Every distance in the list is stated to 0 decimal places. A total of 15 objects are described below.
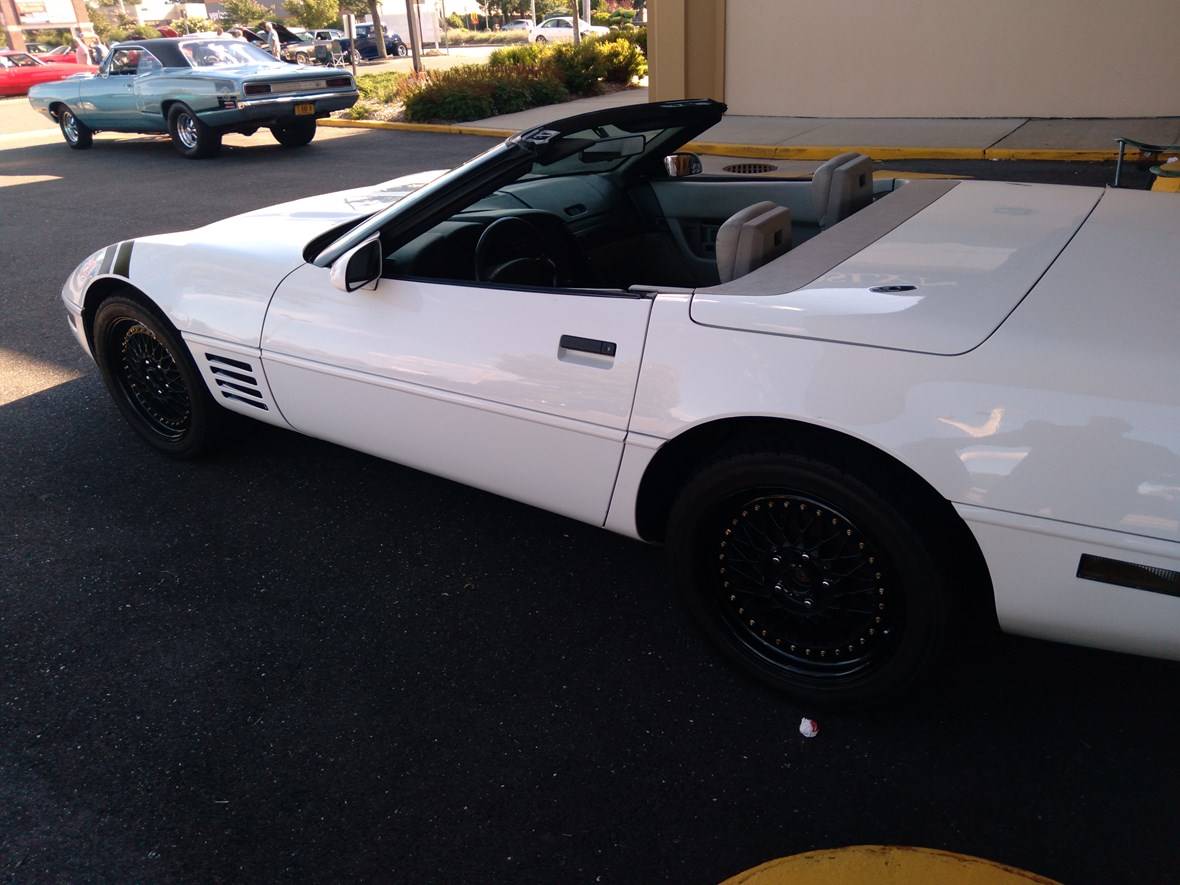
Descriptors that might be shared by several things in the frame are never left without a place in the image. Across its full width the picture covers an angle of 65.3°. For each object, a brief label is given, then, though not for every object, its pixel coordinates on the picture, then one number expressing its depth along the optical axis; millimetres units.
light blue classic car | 12242
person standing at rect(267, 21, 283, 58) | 20906
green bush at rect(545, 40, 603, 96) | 18078
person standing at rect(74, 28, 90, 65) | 27308
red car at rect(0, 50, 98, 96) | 25672
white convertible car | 1853
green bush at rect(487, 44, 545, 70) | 18609
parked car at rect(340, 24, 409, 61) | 39562
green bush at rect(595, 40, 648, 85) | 19022
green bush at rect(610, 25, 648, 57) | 21469
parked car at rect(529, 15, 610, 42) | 38866
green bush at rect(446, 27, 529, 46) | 47747
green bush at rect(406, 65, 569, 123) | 15398
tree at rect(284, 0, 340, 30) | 43625
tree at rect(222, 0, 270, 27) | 50219
